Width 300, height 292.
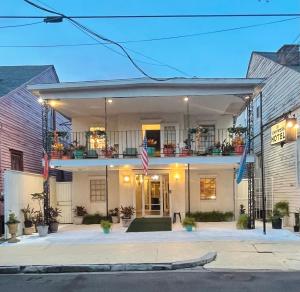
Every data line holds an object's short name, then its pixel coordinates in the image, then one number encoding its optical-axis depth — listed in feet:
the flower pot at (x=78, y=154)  42.20
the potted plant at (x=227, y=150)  42.04
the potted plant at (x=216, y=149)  42.04
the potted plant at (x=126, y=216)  43.41
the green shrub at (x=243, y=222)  39.36
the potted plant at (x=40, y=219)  37.56
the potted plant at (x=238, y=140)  41.64
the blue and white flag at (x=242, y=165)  37.16
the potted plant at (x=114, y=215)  47.69
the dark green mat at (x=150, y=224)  40.77
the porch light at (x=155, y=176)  48.55
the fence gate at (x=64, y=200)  49.26
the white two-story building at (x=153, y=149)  42.91
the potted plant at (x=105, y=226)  37.93
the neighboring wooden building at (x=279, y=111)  39.20
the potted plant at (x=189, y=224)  38.56
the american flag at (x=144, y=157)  38.56
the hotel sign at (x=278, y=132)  35.39
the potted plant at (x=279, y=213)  38.73
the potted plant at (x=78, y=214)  48.29
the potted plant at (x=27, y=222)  38.40
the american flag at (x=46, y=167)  39.00
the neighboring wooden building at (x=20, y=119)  42.24
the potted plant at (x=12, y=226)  34.35
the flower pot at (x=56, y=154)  42.04
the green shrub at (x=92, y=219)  48.22
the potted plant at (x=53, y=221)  40.04
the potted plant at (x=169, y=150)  42.64
